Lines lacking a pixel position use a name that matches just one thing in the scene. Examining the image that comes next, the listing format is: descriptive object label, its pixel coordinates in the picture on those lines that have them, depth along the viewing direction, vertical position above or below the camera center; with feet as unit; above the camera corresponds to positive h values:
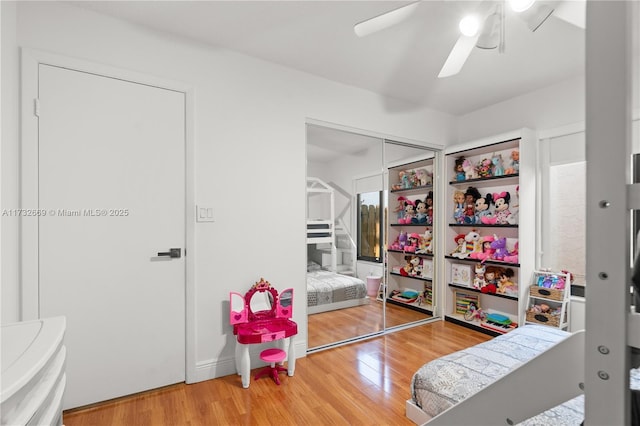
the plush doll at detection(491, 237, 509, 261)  10.63 -1.26
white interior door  6.17 -0.34
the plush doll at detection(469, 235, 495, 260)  10.86 -1.39
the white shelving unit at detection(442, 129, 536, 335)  9.96 -0.58
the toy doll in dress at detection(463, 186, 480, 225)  11.46 +0.28
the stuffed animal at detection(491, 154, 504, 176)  10.75 +1.71
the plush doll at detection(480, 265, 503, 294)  10.66 -2.36
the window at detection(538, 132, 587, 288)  9.46 +0.25
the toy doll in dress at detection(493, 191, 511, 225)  10.55 +0.16
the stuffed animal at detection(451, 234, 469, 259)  11.55 -1.39
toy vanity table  7.18 -2.80
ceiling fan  4.66 +3.26
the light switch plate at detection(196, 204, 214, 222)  7.52 -0.02
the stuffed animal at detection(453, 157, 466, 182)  11.82 +1.70
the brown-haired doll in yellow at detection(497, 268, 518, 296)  10.30 -2.44
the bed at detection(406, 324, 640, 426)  4.39 -2.86
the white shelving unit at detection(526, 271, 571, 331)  9.20 -2.70
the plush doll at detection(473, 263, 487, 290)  11.11 -2.36
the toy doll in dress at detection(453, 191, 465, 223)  11.83 +0.22
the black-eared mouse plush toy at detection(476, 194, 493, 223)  11.14 +0.18
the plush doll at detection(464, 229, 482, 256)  11.31 -1.11
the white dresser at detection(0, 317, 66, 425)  2.10 -1.21
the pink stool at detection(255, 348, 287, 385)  7.48 -3.63
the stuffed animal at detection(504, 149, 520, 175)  10.25 +1.66
